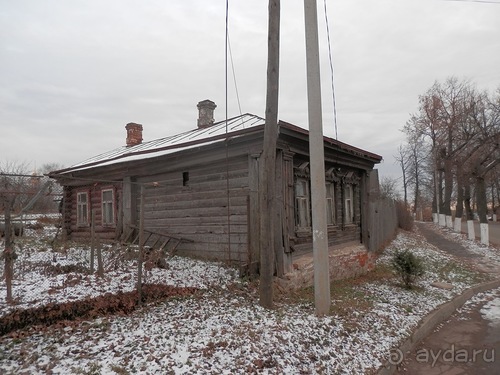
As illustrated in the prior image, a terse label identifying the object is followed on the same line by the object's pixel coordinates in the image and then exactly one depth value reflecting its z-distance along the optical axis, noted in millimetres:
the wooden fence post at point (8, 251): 4906
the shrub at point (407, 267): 8492
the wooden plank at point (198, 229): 8547
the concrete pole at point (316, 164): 5824
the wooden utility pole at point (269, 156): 5609
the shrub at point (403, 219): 28150
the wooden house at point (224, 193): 7957
